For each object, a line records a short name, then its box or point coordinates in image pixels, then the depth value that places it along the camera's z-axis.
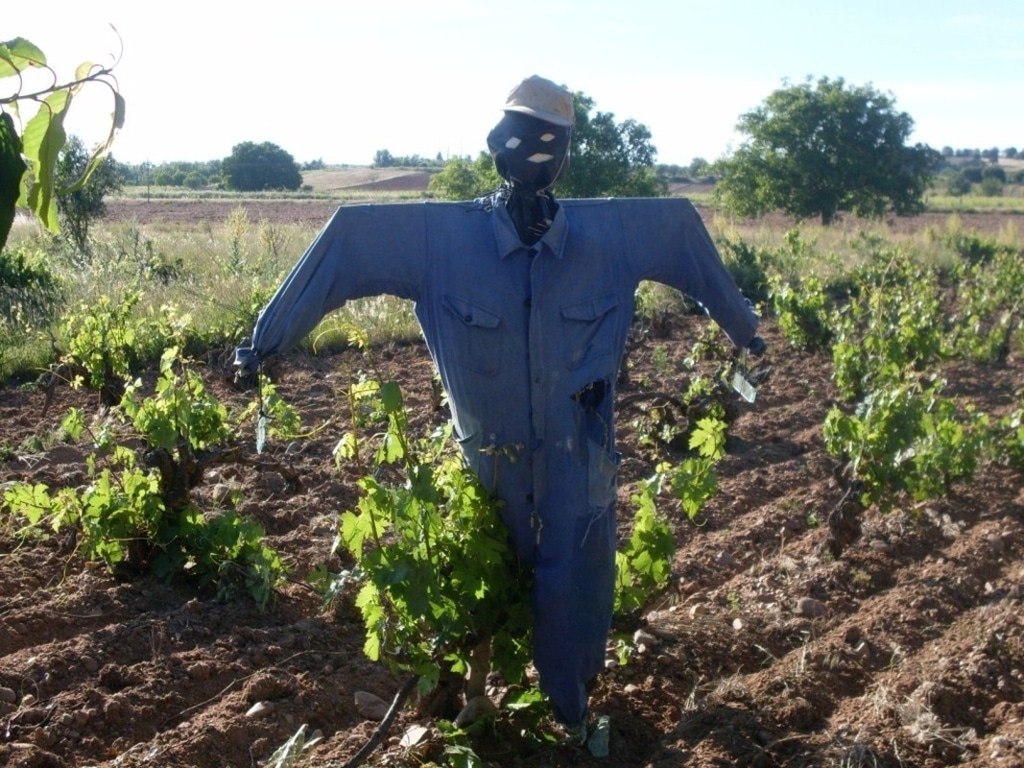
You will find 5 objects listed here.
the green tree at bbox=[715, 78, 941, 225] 36.75
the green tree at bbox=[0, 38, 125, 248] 1.49
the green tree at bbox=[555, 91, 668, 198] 24.33
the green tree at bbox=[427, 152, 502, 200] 23.75
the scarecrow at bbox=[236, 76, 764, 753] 3.30
